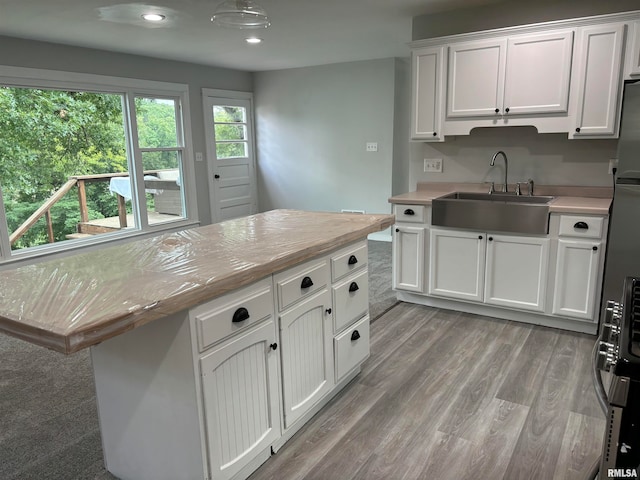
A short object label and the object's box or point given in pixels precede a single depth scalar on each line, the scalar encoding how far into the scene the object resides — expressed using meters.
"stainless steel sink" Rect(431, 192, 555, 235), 3.03
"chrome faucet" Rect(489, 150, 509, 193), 3.51
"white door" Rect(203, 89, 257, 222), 6.04
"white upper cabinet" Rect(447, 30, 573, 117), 3.08
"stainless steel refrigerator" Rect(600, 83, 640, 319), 2.62
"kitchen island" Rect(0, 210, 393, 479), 1.33
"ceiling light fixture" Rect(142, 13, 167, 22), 3.39
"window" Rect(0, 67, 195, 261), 4.22
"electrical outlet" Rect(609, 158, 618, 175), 3.21
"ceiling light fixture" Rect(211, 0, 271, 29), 2.42
